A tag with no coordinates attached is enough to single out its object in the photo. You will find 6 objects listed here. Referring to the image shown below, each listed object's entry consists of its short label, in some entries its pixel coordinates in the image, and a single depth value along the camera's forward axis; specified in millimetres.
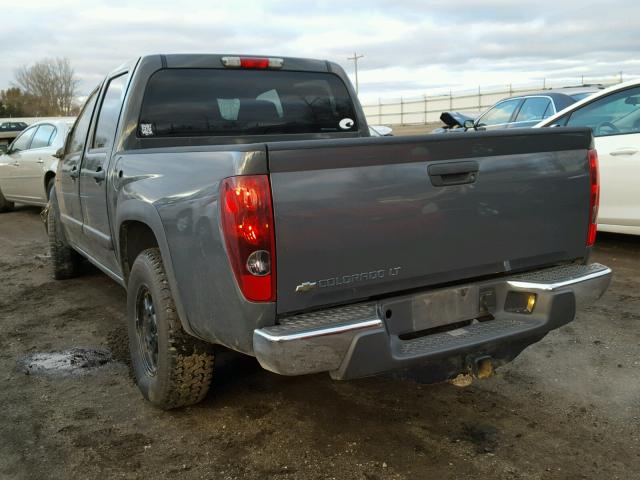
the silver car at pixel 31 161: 8891
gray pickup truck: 2291
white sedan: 5637
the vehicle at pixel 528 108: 8797
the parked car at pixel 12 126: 16627
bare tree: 67875
